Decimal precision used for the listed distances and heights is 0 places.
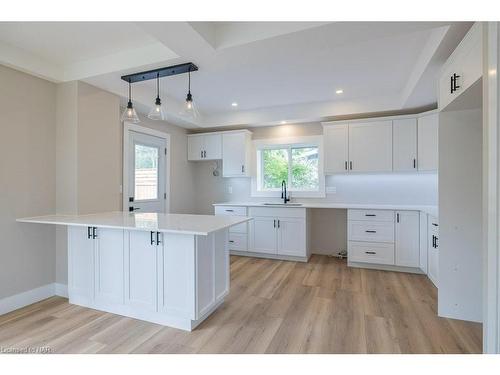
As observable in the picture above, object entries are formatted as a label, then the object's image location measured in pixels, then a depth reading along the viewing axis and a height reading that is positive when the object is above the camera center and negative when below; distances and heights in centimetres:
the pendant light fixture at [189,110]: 240 +72
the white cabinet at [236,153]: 464 +59
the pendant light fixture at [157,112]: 249 +71
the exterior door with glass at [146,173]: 377 +21
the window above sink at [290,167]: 452 +35
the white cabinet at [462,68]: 165 +86
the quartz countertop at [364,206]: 349 -30
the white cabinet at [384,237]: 353 -72
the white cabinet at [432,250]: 294 -77
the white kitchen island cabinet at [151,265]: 209 -69
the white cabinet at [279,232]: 405 -73
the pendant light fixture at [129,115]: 253 +70
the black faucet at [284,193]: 462 -12
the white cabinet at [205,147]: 485 +75
